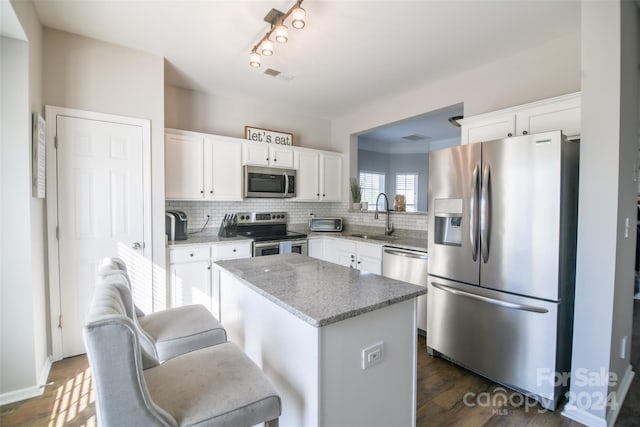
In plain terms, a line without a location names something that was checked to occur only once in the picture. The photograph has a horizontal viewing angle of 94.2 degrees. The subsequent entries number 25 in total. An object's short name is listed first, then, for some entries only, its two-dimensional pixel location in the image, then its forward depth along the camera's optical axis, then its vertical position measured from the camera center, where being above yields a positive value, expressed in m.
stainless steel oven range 3.58 -0.39
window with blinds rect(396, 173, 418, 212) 7.57 +0.48
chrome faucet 3.98 -0.31
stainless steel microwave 3.73 +0.30
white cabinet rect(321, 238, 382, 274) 3.41 -0.60
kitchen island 1.15 -0.61
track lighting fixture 1.82 +1.21
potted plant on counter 4.60 +0.16
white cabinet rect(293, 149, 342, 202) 4.23 +0.45
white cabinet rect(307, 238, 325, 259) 4.05 -0.58
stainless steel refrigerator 1.90 -0.36
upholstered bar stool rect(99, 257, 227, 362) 1.44 -0.71
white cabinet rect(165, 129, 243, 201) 3.23 +0.44
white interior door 2.46 -0.01
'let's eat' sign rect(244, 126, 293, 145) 3.97 +0.96
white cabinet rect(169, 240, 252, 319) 3.01 -0.72
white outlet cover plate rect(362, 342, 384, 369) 1.25 -0.64
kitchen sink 3.74 -0.41
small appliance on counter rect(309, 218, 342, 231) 4.39 -0.28
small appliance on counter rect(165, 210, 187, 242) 3.13 -0.22
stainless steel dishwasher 2.88 -0.63
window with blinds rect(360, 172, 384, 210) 7.27 +0.51
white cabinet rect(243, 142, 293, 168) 3.75 +0.66
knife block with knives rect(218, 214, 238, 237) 3.65 -0.27
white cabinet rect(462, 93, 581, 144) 2.21 +0.71
